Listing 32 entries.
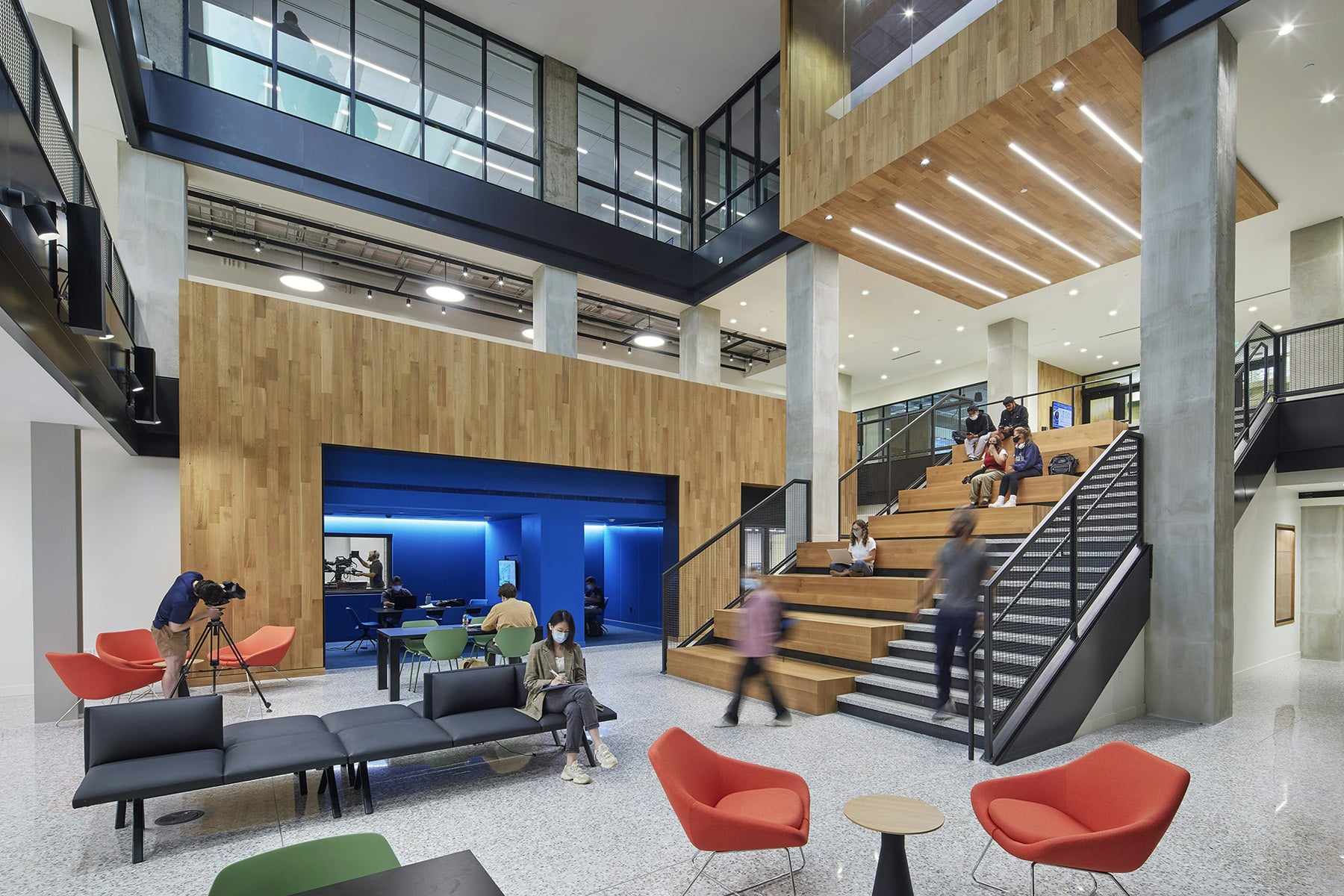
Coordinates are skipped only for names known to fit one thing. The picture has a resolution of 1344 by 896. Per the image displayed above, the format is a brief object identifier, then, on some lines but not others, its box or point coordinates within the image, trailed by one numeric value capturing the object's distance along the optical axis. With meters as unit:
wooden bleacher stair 6.69
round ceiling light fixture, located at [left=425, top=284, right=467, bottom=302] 12.98
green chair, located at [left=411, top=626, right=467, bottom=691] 7.69
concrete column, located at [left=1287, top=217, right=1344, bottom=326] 10.48
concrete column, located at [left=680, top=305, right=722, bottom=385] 14.30
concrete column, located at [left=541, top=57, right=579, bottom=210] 12.61
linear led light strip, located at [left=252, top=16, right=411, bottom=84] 10.23
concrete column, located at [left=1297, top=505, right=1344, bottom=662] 10.56
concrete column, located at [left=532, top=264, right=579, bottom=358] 12.25
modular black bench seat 3.95
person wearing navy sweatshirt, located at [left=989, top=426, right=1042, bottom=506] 8.73
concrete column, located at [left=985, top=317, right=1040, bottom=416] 14.69
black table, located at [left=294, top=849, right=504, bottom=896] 2.22
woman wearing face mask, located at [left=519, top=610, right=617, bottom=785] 5.21
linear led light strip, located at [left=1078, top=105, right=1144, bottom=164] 7.80
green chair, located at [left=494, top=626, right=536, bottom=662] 7.58
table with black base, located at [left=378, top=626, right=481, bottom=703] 7.79
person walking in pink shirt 6.45
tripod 7.50
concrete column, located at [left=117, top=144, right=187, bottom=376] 8.85
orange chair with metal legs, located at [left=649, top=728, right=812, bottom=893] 3.18
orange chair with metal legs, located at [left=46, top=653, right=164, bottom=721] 6.34
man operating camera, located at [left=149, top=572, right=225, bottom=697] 7.20
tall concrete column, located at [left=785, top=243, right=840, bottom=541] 11.19
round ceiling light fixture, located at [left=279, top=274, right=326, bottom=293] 12.11
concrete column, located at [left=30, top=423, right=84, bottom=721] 7.16
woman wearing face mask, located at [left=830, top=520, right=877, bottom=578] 8.89
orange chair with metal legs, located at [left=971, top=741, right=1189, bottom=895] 2.95
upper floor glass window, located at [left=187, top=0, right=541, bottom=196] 9.96
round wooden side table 3.03
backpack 9.11
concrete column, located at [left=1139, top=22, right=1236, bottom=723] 6.29
